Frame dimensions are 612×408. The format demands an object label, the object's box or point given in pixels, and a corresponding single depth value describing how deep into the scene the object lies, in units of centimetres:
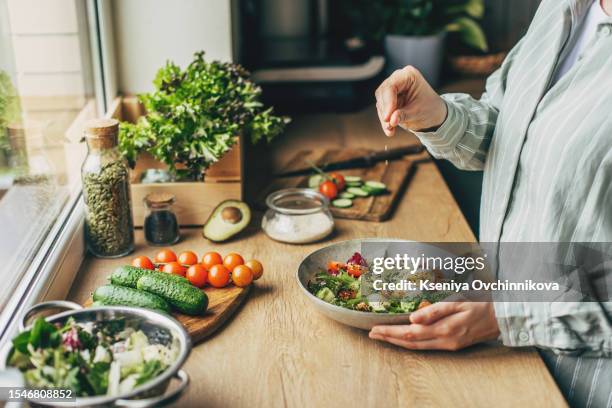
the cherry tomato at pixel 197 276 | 139
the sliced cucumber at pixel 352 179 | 199
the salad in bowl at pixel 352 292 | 123
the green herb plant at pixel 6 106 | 121
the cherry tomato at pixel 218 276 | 139
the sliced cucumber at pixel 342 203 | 182
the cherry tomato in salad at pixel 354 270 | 139
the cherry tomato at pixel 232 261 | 143
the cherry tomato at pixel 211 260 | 143
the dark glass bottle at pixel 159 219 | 159
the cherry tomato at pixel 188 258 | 146
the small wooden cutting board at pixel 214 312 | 124
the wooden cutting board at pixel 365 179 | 179
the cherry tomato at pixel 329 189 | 188
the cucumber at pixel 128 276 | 130
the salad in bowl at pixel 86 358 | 92
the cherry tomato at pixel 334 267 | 140
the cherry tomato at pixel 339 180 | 193
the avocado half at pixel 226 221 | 163
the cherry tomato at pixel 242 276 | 138
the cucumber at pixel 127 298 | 122
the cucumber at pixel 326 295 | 129
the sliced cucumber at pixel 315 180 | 197
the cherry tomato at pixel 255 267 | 142
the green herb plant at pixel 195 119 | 162
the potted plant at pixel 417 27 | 278
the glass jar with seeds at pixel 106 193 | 144
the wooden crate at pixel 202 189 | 168
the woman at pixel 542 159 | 119
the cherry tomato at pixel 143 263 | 140
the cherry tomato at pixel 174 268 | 141
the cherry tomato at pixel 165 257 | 145
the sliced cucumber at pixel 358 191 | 190
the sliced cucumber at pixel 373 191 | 190
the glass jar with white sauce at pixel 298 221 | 162
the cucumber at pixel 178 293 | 126
